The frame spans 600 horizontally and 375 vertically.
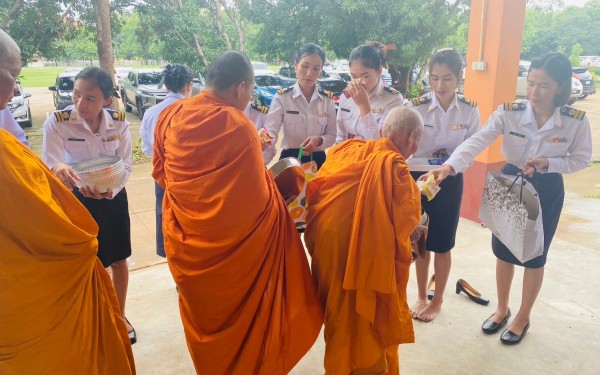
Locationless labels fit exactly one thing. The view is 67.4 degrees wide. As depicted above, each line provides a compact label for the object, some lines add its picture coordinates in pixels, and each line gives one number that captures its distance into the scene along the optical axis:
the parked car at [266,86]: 13.06
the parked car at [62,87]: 11.93
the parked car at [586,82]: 17.55
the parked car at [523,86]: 16.41
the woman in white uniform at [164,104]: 3.05
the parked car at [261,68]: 16.24
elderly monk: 1.83
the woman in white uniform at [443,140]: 2.68
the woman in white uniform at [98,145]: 2.30
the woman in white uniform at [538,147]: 2.33
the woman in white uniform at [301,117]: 2.99
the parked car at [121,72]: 18.41
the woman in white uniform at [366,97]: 2.51
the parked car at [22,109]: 10.54
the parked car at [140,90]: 12.34
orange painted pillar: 4.07
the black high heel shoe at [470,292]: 2.98
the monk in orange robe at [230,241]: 1.74
